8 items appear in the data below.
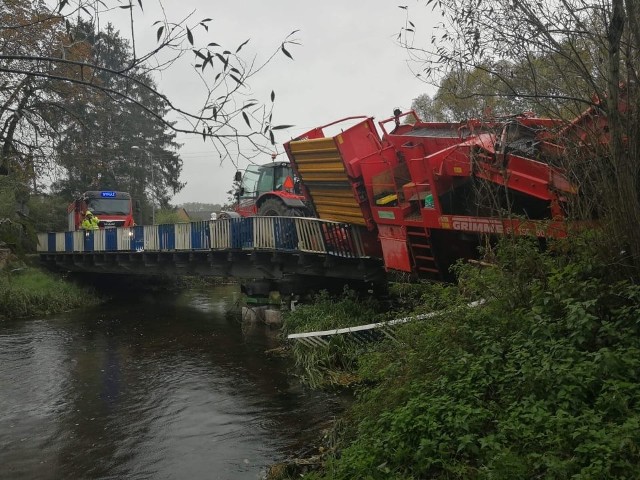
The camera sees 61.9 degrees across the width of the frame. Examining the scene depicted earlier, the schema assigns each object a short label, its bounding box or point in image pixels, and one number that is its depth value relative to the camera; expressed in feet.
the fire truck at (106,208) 79.25
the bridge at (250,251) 37.09
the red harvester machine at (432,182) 21.99
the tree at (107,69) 9.01
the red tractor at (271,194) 46.70
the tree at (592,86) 14.60
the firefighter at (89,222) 66.39
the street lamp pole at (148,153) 112.64
